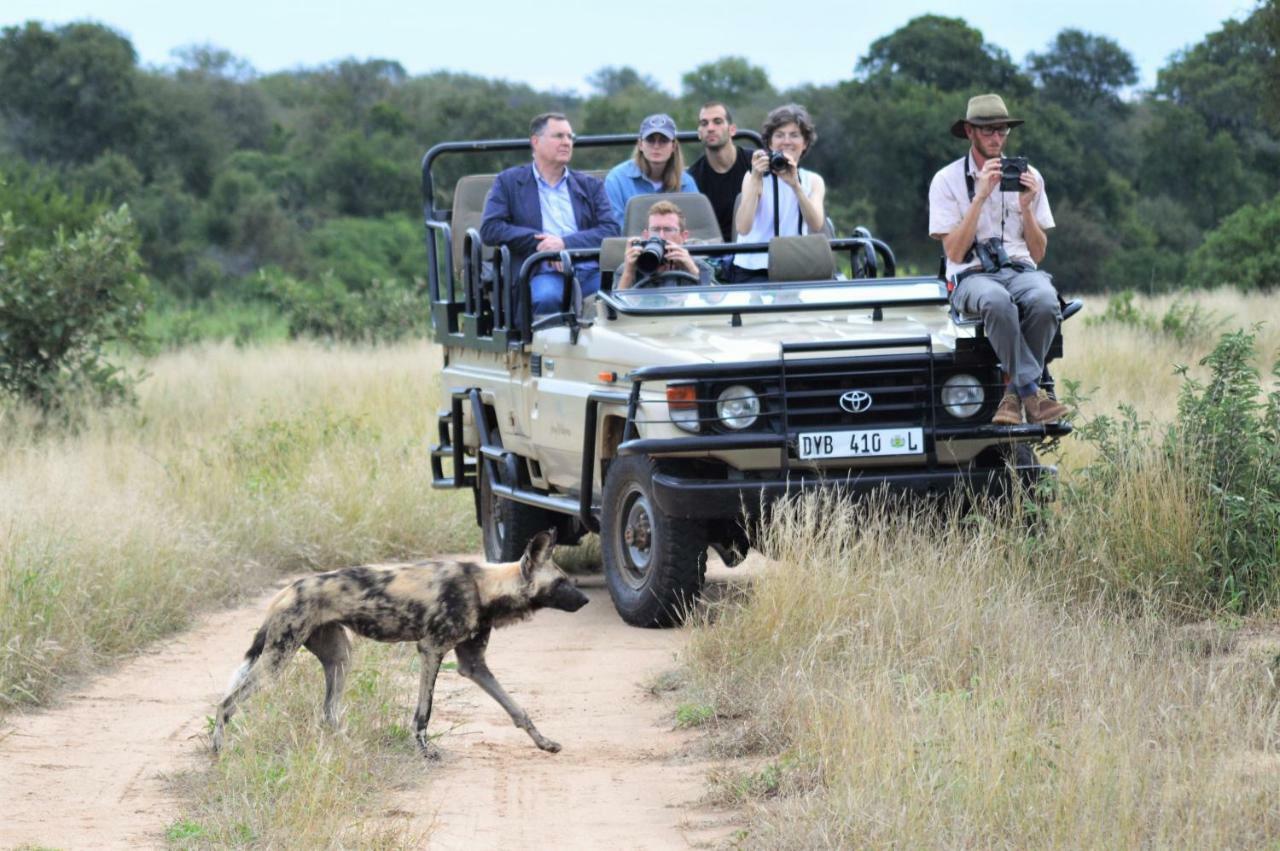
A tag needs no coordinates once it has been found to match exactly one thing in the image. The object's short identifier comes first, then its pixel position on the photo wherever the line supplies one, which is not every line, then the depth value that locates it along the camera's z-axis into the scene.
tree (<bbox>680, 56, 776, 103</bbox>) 124.73
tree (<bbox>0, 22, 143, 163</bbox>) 81.58
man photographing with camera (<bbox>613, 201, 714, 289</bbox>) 17.37
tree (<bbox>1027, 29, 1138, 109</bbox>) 93.07
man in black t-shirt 20.00
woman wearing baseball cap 19.27
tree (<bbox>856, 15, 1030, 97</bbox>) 84.94
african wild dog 12.43
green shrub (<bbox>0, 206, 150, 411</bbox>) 28.54
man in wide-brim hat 15.32
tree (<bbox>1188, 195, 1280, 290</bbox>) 44.67
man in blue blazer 18.81
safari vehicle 15.13
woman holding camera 18.55
